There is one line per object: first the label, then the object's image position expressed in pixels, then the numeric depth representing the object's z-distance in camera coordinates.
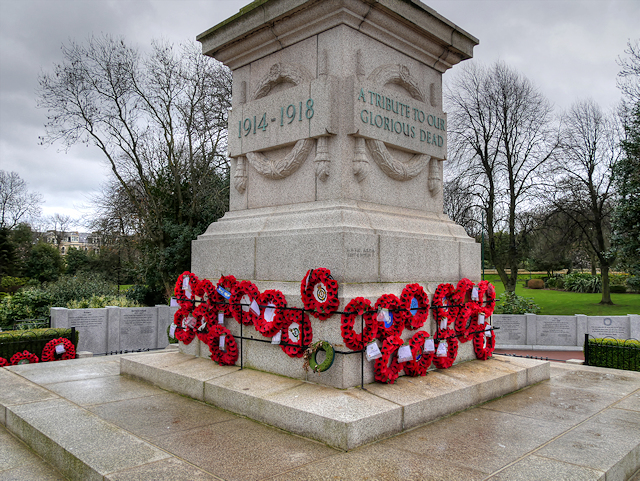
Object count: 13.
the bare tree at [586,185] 27.16
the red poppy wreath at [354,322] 4.84
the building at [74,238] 34.49
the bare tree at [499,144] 27.05
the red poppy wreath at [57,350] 8.62
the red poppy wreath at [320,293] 4.92
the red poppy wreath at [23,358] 8.12
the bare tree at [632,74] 22.22
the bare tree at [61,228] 63.47
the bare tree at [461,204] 26.89
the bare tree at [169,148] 22.14
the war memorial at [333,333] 3.92
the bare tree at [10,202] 46.91
